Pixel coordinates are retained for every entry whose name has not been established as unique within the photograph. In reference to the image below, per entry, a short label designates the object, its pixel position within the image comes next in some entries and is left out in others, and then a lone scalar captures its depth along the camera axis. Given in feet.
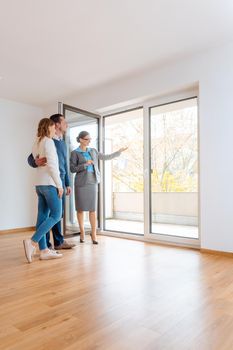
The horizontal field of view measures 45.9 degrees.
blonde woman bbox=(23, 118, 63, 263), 8.69
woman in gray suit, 12.28
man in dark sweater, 10.51
